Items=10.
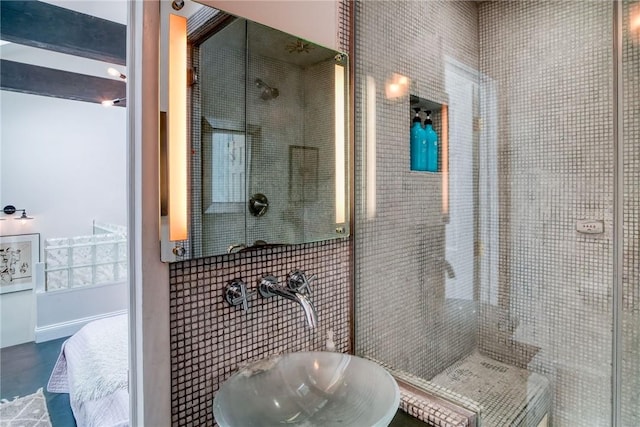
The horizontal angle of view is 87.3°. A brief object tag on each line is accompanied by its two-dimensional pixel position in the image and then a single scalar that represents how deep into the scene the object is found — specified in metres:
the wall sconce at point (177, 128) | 0.86
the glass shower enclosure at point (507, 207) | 1.54
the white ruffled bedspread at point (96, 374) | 1.66
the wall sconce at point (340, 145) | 1.32
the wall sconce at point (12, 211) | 1.74
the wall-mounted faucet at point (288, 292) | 1.02
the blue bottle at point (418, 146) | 1.72
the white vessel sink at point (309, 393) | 0.89
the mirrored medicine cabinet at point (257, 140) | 0.92
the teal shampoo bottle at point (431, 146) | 1.82
